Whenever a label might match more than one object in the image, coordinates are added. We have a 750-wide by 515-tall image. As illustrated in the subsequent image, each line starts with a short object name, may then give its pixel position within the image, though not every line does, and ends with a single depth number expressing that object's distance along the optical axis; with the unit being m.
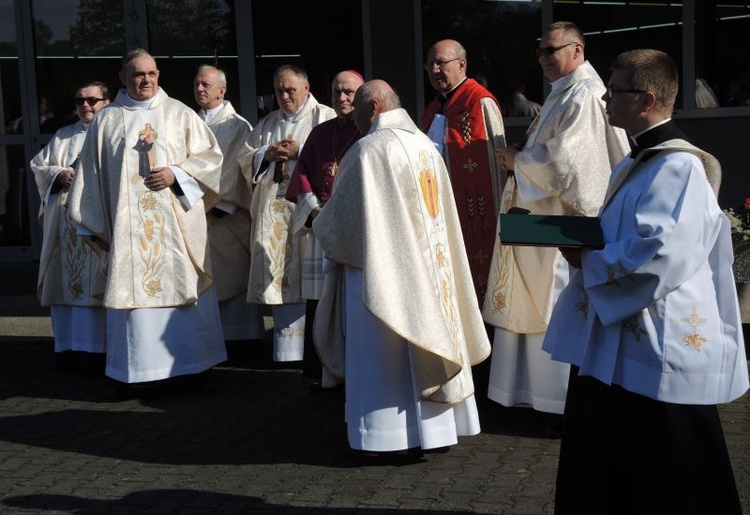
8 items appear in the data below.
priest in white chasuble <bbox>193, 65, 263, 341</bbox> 7.88
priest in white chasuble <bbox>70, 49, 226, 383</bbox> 6.95
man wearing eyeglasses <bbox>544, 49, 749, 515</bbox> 3.63
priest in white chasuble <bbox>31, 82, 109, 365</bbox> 7.89
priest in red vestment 6.58
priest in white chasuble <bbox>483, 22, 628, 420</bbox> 5.72
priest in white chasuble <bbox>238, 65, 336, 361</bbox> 7.60
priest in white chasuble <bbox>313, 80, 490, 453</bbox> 5.27
